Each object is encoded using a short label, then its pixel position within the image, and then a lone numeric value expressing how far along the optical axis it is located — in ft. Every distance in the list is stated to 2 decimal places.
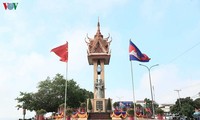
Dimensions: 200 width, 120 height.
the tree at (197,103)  188.36
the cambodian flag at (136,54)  53.37
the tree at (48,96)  120.07
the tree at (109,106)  86.85
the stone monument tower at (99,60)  88.93
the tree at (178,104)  193.95
